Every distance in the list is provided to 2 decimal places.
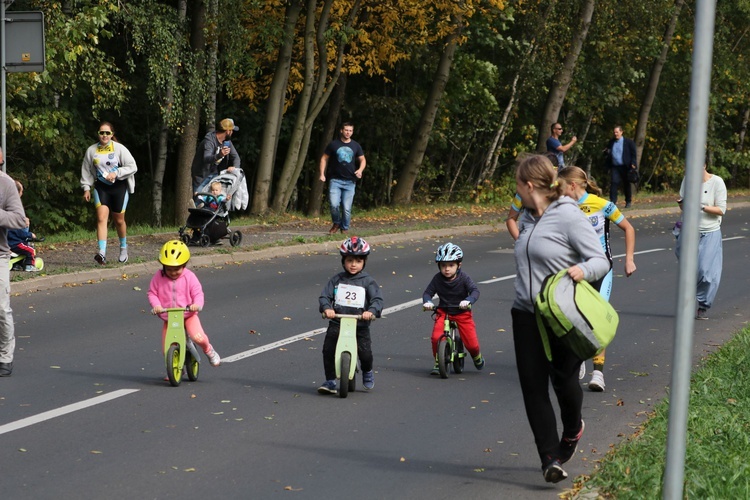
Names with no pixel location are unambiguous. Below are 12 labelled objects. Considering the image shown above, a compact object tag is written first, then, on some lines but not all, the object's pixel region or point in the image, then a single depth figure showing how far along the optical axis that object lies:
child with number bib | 16.72
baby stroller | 34.56
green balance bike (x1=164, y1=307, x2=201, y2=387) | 17.00
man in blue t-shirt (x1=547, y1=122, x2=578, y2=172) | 51.40
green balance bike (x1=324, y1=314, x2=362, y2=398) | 16.54
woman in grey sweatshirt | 11.85
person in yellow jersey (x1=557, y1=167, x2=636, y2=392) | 17.19
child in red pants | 18.43
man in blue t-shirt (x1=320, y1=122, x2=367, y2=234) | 39.78
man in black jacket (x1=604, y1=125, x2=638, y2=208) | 54.96
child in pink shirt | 17.26
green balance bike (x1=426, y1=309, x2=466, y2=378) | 18.10
